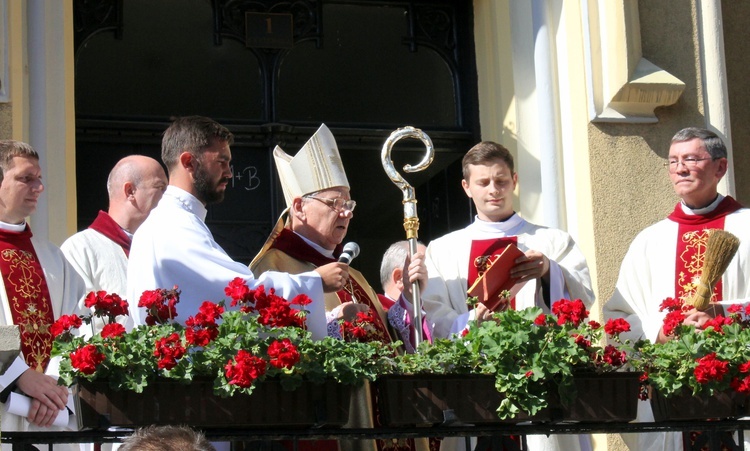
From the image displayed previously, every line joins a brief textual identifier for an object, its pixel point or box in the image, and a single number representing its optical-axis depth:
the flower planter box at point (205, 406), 9.21
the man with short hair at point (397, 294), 13.13
